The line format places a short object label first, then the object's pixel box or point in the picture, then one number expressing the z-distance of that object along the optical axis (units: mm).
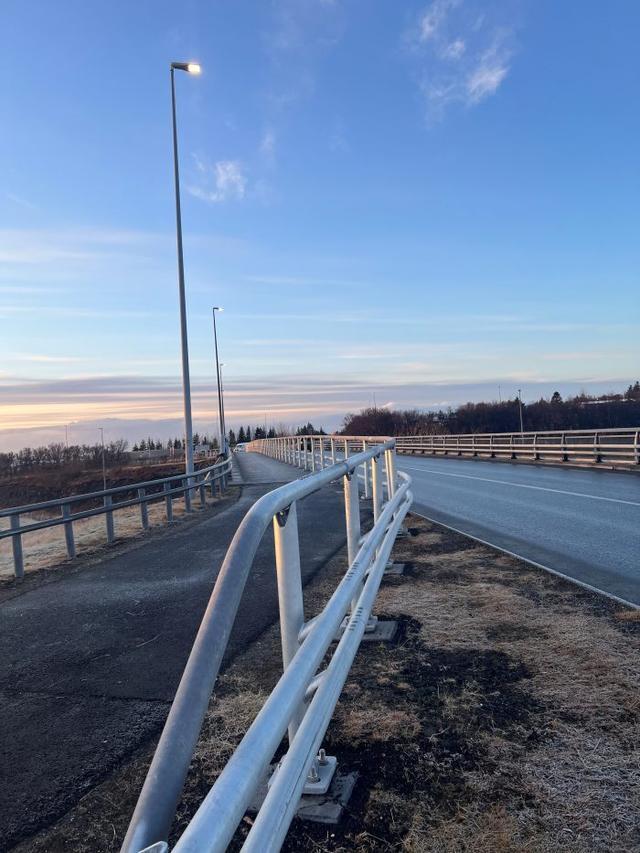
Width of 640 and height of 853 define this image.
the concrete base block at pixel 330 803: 2920
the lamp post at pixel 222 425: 46919
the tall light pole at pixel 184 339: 19609
